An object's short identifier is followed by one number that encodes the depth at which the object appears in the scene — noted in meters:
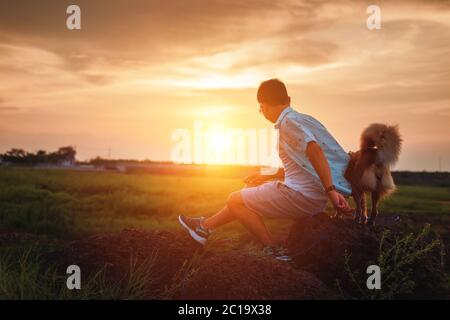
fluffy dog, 7.99
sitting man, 5.91
